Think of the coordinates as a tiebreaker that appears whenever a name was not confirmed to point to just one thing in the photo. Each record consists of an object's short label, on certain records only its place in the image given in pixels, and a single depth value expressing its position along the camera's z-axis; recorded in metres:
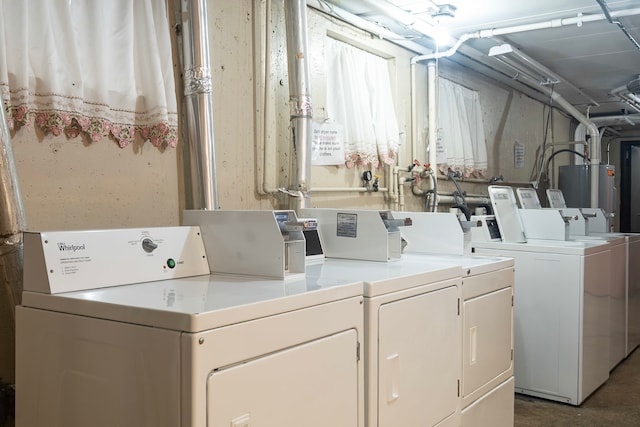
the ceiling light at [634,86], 5.42
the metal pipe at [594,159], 6.41
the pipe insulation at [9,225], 1.72
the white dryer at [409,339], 1.81
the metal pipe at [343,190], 3.33
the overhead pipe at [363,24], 3.31
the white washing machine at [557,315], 3.57
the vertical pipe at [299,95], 2.89
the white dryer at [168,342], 1.29
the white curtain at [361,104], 3.51
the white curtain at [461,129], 4.63
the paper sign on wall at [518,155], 6.10
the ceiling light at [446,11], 3.44
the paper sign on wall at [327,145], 3.32
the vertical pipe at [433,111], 4.29
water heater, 6.74
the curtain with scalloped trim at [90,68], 1.92
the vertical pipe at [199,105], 2.37
